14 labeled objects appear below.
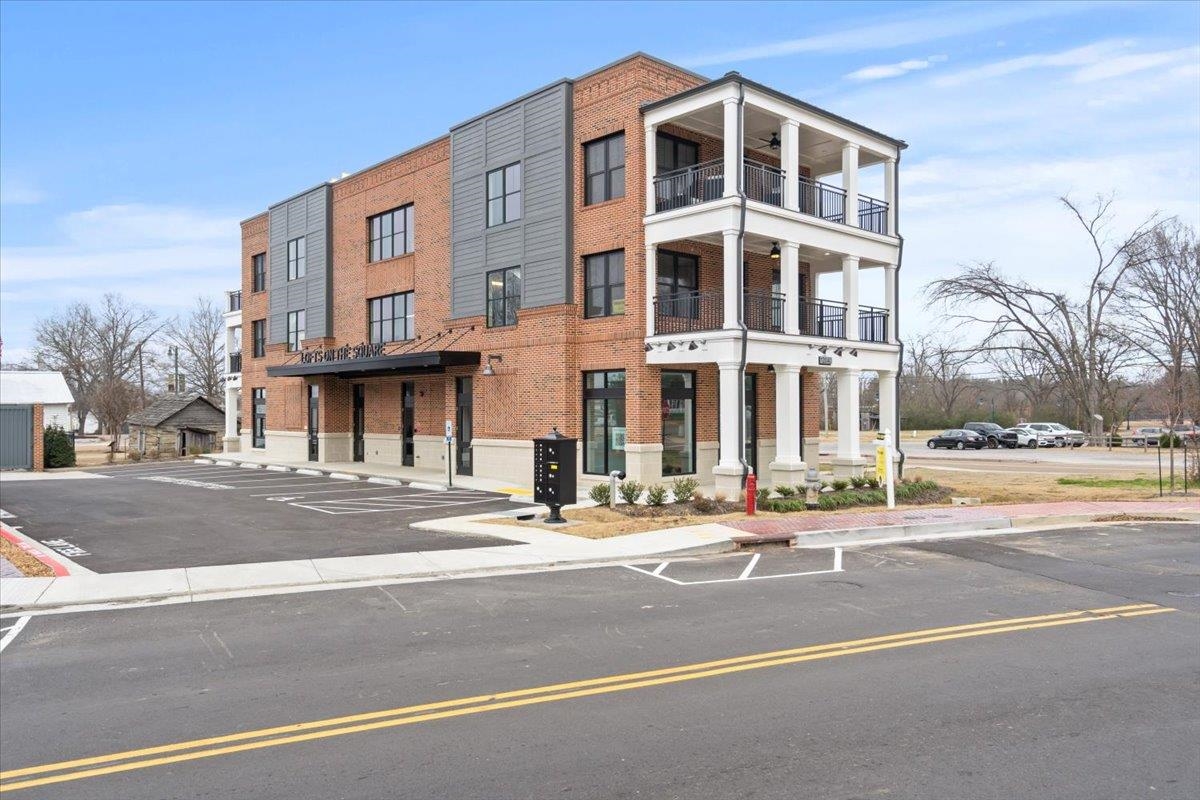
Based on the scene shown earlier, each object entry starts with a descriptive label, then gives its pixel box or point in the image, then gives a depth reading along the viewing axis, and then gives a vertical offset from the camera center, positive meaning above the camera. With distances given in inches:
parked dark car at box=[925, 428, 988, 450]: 2144.4 -73.1
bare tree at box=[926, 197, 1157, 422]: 2306.8 +247.3
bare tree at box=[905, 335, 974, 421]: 3612.2 +154.5
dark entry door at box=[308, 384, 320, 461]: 1400.1 -12.2
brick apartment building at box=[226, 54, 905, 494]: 846.5 +163.1
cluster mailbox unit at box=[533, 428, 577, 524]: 661.3 -50.6
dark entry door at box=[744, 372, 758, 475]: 996.6 -10.1
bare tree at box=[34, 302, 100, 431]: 2989.7 +233.0
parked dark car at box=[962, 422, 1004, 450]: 2164.1 -51.9
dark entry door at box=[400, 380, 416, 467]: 1245.1 -10.9
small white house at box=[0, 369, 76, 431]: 1407.5 +42.7
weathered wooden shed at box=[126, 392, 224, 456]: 1788.9 -28.8
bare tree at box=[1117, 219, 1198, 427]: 2155.5 +315.7
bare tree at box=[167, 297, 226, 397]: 3061.0 +232.0
